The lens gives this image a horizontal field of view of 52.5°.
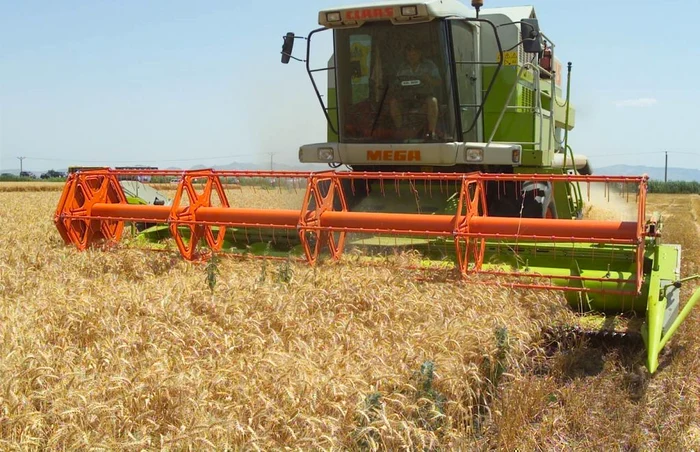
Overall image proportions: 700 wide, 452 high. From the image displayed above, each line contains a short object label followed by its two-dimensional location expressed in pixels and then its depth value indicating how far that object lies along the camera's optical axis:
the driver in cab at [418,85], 5.54
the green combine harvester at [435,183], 4.07
